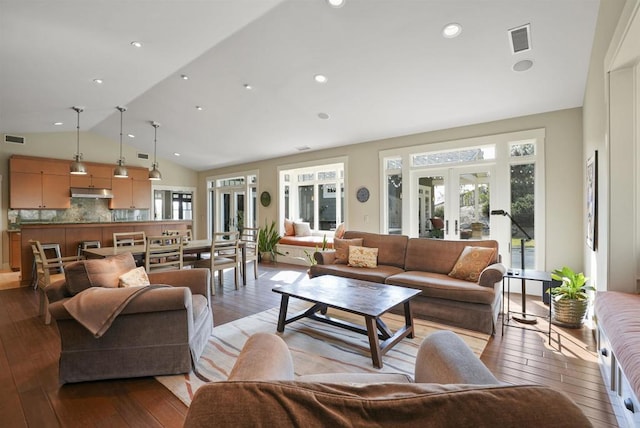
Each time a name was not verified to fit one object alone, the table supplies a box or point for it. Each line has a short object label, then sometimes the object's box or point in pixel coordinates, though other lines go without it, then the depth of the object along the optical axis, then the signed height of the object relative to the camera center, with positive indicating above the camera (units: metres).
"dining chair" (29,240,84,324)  3.51 -0.70
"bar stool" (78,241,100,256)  5.43 -0.54
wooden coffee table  2.42 -0.78
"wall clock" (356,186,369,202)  5.95 +0.39
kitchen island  4.89 -0.31
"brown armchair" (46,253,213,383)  2.10 -0.88
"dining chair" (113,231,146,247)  4.81 -0.46
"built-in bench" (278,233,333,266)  6.71 -0.74
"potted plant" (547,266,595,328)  3.11 -0.91
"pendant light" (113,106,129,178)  4.89 +0.74
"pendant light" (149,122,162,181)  5.31 +1.77
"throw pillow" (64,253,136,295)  2.36 -0.48
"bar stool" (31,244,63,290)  4.80 -0.82
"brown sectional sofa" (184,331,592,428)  0.59 -0.39
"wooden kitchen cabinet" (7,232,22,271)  6.37 -0.77
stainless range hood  7.28 +0.56
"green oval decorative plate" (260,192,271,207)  7.77 +0.40
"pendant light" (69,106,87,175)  4.65 +0.75
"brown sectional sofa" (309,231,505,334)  3.07 -0.76
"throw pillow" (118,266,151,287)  2.49 -0.54
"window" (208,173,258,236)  8.48 +0.37
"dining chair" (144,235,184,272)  3.93 -0.52
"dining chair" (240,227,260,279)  5.29 -0.66
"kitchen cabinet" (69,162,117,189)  7.36 +0.95
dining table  4.00 -0.50
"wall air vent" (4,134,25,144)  6.53 +1.69
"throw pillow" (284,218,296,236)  7.52 -0.37
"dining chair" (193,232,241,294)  4.58 -0.69
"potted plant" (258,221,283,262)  7.24 -0.79
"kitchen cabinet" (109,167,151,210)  7.96 +0.66
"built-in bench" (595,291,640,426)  1.39 -0.68
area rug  2.31 -1.22
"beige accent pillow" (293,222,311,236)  7.50 -0.37
